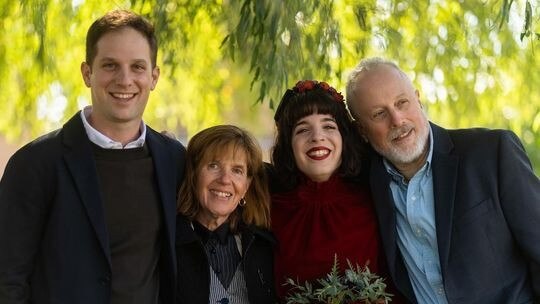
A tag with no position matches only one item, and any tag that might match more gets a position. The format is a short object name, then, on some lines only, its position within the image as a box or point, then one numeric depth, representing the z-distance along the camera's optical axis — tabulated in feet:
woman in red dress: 12.85
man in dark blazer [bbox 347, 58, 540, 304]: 12.36
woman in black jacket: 12.64
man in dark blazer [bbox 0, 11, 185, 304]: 11.50
